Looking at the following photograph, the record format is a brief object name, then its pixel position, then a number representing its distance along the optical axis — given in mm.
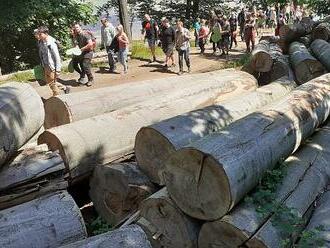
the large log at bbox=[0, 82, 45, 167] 6098
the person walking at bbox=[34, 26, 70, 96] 11352
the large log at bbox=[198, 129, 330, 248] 4672
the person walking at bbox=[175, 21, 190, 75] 14938
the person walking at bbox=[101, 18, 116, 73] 15773
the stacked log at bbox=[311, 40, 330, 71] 10516
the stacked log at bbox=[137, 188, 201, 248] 5148
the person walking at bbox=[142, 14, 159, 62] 17359
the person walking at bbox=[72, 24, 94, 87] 13500
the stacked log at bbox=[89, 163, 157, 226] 6188
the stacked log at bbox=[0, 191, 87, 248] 4762
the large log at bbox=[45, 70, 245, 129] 7695
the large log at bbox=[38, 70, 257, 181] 6398
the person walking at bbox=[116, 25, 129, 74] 15156
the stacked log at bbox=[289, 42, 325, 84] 10195
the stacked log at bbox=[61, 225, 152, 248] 4258
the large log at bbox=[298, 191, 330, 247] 4723
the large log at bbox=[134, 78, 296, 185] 5996
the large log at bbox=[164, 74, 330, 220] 4754
